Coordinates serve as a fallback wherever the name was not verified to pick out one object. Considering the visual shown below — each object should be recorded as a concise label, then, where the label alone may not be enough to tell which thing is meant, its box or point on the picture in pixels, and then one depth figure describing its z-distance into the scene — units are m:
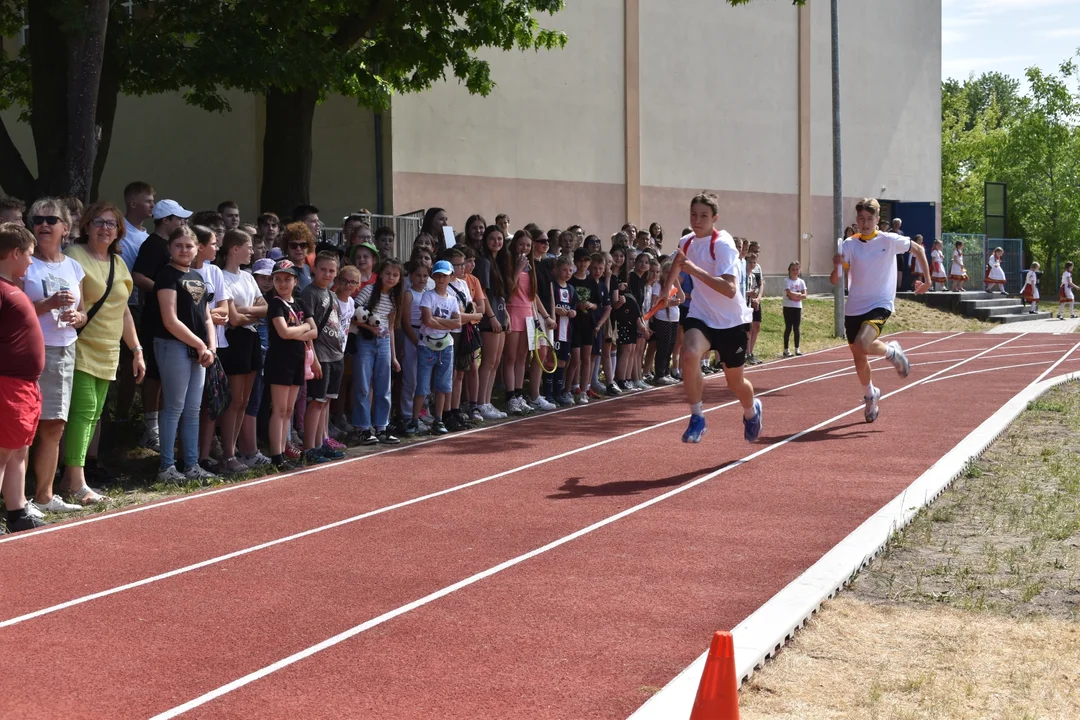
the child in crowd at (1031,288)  37.09
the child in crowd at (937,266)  34.78
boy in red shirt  7.79
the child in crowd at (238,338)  10.61
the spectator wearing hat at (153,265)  10.05
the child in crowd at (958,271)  35.28
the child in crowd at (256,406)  10.93
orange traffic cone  3.89
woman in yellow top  9.17
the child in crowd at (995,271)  37.34
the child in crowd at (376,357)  12.12
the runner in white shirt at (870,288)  12.54
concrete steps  34.00
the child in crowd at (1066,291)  35.53
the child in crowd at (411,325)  12.71
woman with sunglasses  8.60
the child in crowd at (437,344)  12.79
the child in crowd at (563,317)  15.23
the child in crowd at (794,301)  21.95
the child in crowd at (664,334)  17.62
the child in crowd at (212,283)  10.22
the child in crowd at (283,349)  10.59
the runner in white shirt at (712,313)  10.45
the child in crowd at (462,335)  13.20
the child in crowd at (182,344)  9.80
